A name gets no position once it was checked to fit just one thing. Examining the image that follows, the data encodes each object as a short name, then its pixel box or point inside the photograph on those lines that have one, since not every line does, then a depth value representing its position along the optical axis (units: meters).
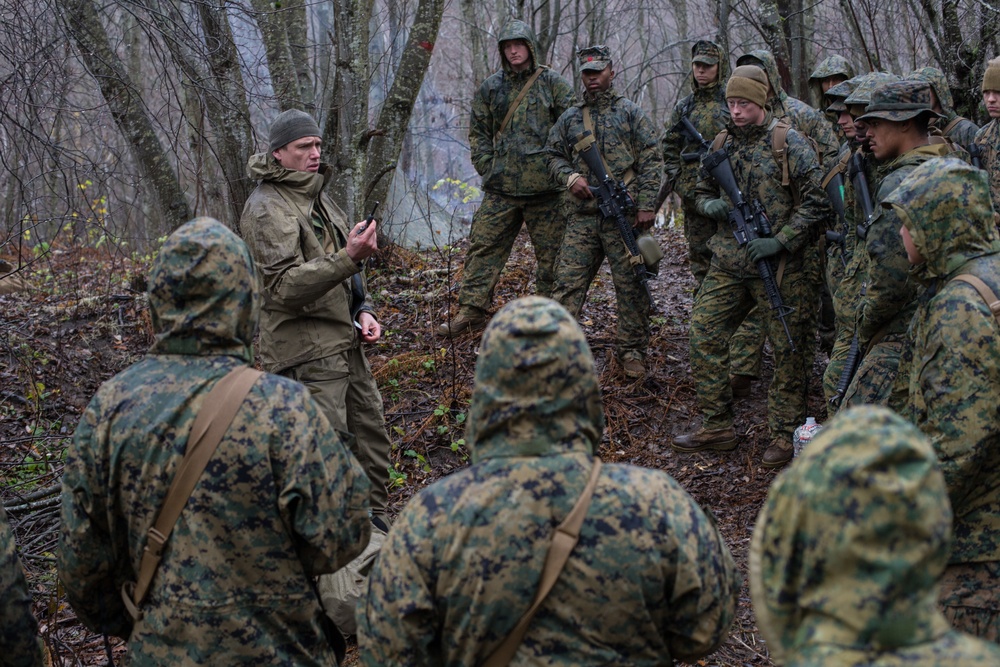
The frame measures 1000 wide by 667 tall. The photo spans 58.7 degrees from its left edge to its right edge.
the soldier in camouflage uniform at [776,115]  6.99
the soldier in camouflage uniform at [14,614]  3.02
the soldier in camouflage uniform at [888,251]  4.45
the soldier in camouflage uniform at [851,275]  5.25
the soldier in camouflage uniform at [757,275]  6.36
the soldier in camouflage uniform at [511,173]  8.16
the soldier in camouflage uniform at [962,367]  3.17
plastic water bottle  5.44
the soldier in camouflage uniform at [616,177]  7.57
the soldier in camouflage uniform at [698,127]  7.56
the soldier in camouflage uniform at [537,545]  2.28
